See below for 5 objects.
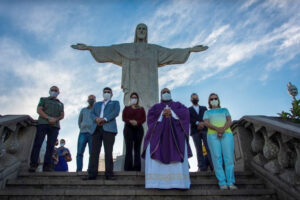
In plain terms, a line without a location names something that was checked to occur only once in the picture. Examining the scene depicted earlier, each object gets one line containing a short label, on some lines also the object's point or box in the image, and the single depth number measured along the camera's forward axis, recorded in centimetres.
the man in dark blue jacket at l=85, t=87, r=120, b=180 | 462
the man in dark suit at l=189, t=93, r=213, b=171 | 552
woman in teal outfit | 431
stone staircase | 391
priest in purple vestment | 418
